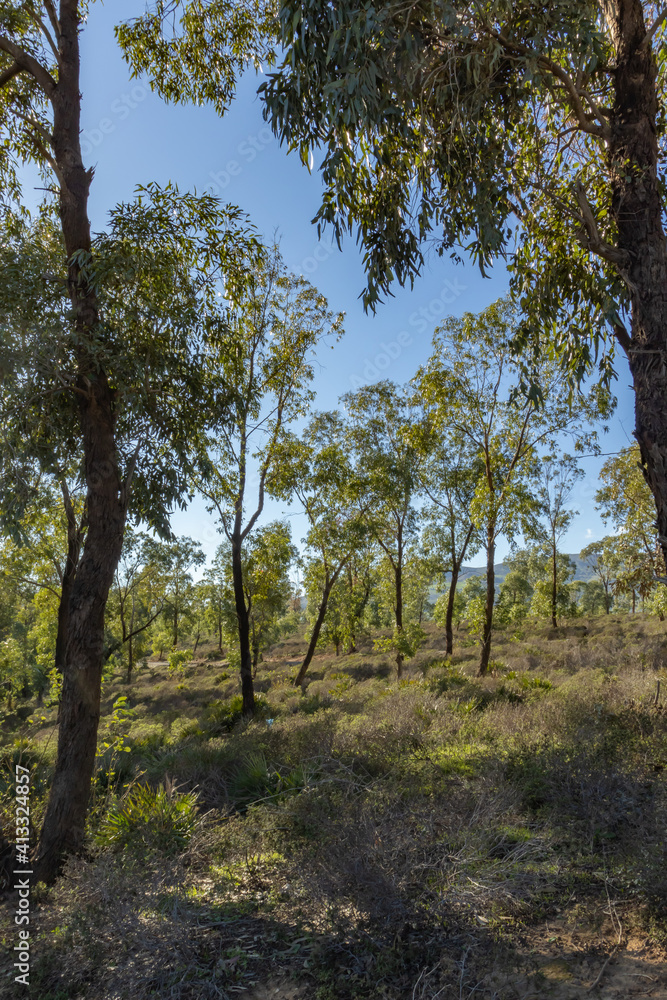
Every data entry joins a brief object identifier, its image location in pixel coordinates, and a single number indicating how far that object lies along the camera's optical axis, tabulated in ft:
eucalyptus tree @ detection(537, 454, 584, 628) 89.03
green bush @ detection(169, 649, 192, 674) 104.20
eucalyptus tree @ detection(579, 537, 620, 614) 72.49
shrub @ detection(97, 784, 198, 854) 16.39
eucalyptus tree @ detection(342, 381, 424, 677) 62.95
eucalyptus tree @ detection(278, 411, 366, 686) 58.54
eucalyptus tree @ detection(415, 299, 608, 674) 51.01
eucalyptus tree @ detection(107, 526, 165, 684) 90.24
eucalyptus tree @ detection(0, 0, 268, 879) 20.30
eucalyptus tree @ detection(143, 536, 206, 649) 75.89
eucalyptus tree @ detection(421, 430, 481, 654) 63.16
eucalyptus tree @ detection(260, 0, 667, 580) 14.90
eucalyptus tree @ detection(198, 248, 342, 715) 44.70
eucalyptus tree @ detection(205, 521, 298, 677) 54.24
